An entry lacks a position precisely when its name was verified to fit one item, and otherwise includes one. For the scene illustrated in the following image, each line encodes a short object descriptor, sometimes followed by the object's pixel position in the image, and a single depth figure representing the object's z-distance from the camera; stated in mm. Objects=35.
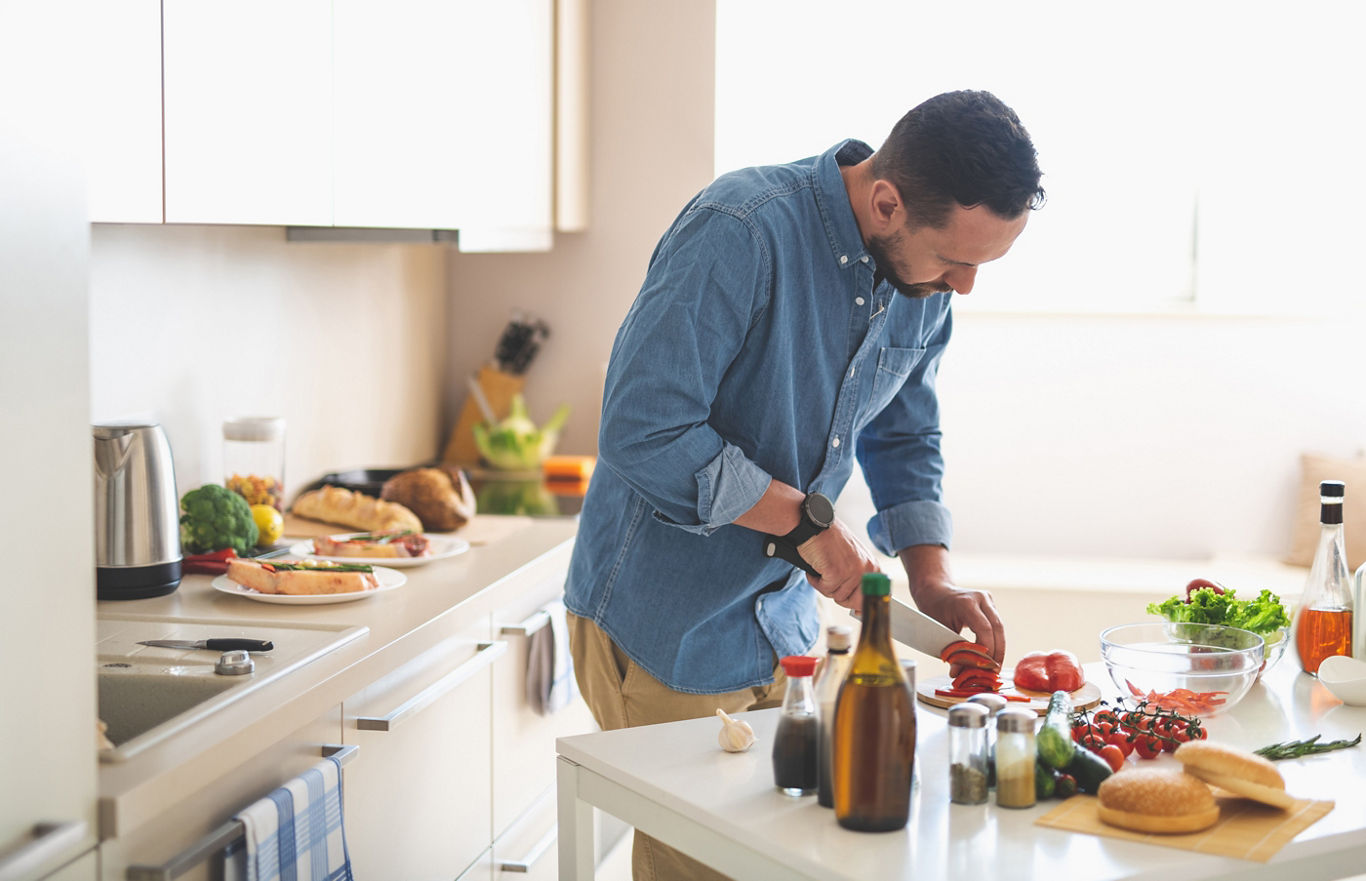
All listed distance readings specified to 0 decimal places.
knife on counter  1681
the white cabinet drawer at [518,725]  2381
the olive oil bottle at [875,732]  1168
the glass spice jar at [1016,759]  1259
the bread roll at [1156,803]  1213
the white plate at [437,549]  2279
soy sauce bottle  1275
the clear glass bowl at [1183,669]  1604
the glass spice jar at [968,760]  1269
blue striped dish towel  1450
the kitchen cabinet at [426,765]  1816
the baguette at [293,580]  1994
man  1603
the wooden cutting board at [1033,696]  1604
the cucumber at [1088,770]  1308
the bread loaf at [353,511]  2590
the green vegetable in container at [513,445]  3516
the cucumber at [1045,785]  1291
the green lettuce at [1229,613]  1850
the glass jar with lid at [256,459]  2434
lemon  2348
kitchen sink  1575
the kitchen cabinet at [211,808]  1265
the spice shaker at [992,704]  1475
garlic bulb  1413
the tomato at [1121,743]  1435
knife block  3748
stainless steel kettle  1866
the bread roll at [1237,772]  1257
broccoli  2217
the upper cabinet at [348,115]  1698
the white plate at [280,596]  1967
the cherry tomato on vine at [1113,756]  1372
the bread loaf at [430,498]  2666
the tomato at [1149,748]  1434
